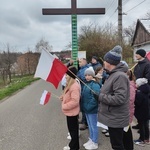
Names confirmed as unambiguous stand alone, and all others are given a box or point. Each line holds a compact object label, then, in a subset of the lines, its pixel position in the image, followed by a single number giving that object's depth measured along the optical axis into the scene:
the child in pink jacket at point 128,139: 4.14
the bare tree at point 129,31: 70.69
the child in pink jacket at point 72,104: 4.47
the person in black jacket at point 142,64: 5.43
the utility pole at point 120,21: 15.26
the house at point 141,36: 30.32
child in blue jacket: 4.68
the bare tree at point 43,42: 44.31
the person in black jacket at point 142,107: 4.92
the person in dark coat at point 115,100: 3.35
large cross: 8.23
